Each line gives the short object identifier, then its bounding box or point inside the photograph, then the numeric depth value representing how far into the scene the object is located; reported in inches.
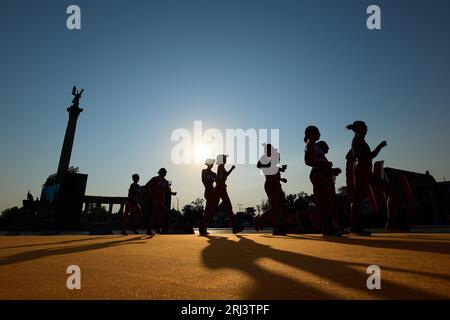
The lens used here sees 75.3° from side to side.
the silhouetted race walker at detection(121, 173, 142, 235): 380.5
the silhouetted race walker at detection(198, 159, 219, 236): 330.0
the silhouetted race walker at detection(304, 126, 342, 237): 204.2
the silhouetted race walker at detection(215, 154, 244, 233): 333.4
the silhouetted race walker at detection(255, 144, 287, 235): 274.7
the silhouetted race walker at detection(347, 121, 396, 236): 203.3
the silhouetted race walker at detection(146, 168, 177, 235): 381.1
